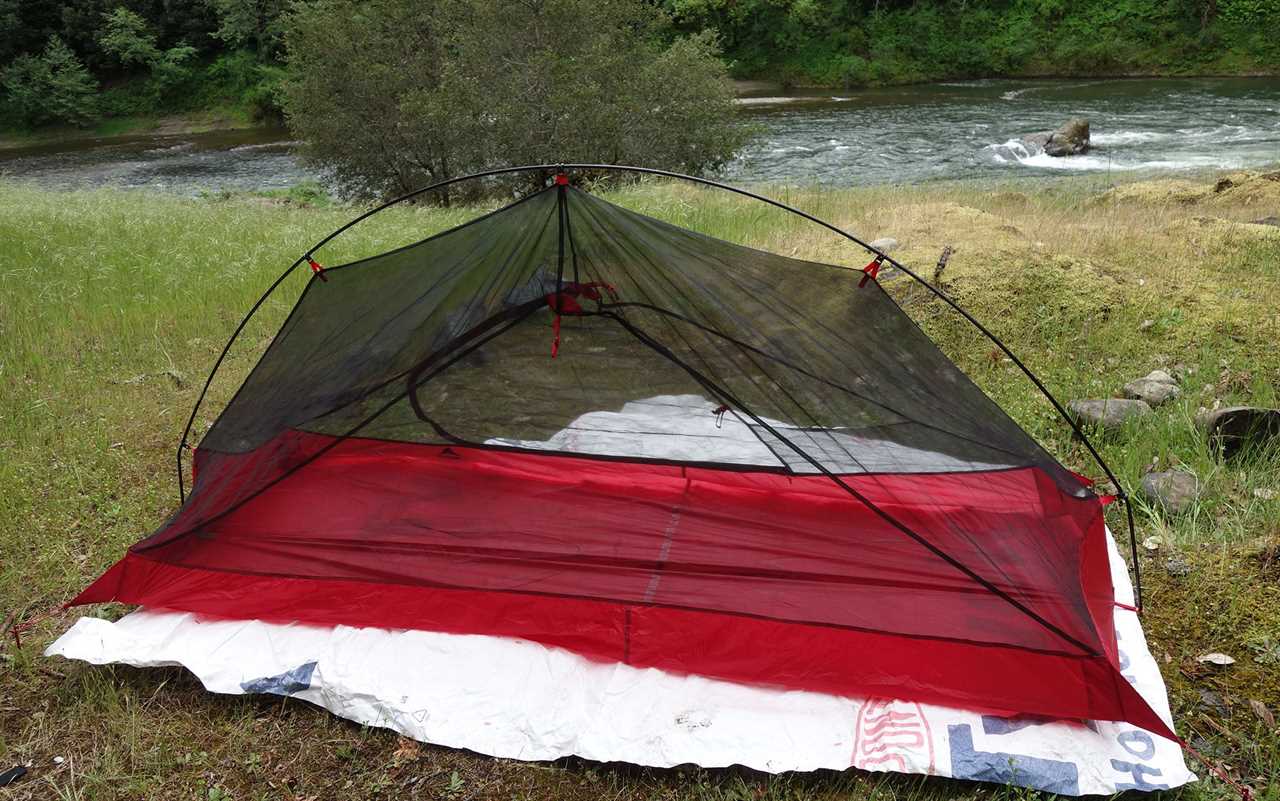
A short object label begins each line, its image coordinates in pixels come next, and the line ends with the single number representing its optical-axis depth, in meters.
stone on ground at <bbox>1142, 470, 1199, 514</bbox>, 3.16
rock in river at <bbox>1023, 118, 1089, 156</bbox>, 16.83
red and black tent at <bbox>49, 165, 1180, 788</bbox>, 2.48
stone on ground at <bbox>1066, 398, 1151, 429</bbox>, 3.73
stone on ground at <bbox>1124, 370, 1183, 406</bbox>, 3.95
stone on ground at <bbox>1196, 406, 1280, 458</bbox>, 3.42
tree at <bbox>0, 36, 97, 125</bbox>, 28.59
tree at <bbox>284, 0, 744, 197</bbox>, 13.55
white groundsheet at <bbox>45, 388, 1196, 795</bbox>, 2.16
